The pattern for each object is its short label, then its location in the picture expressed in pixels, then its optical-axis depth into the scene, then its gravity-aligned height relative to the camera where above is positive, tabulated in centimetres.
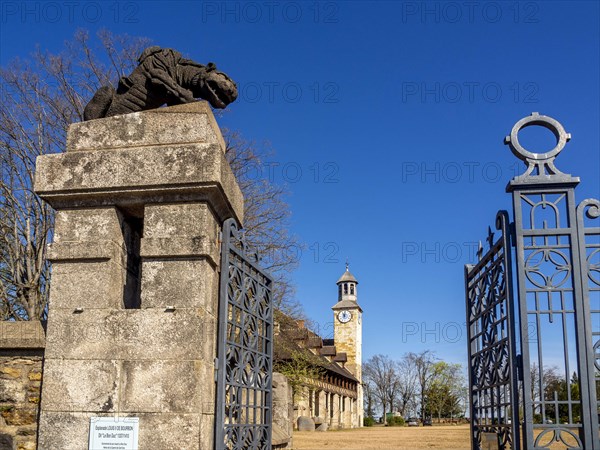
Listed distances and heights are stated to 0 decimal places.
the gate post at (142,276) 395 +56
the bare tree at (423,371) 7594 -73
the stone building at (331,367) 2573 -18
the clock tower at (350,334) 6769 +318
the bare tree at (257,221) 1944 +432
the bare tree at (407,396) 7688 -371
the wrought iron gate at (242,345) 417 +13
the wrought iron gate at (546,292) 413 +49
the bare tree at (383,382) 7900 -212
